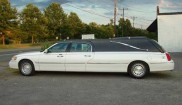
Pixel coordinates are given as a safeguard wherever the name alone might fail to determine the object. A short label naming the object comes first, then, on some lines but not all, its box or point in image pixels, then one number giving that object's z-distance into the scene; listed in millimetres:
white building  16005
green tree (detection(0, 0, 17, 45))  28996
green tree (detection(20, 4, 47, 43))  33455
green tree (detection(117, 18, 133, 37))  51061
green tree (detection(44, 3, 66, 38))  38244
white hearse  6296
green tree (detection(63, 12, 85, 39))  39881
